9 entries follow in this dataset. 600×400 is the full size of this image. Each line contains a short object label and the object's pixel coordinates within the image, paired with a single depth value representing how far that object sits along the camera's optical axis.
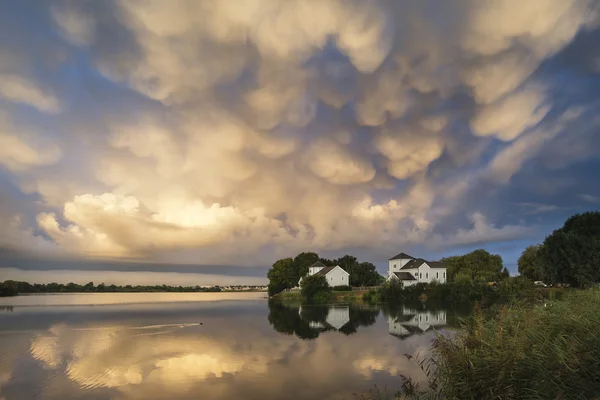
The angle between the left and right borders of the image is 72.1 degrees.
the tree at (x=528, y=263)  85.25
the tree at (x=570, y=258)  53.47
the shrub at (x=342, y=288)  83.88
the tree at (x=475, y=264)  97.60
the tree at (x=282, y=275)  105.75
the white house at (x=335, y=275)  93.24
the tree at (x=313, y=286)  81.25
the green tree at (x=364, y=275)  99.31
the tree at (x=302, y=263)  107.81
